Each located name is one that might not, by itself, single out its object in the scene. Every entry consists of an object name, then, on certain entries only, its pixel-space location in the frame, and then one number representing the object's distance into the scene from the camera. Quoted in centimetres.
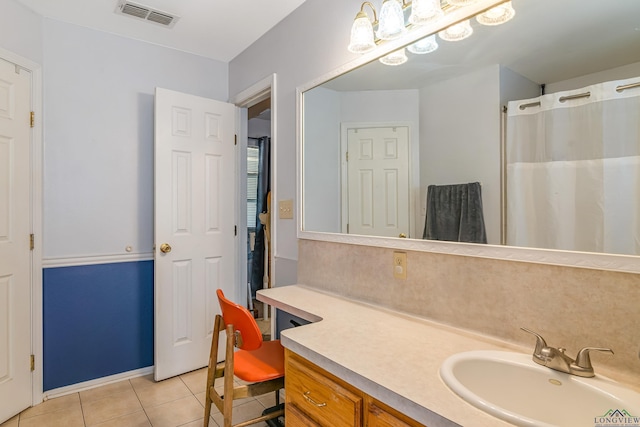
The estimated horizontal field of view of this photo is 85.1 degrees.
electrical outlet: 146
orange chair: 144
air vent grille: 212
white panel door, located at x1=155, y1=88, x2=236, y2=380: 245
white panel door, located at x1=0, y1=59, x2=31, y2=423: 199
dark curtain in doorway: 419
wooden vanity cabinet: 90
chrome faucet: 89
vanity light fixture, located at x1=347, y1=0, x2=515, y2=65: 120
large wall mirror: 94
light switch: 218
